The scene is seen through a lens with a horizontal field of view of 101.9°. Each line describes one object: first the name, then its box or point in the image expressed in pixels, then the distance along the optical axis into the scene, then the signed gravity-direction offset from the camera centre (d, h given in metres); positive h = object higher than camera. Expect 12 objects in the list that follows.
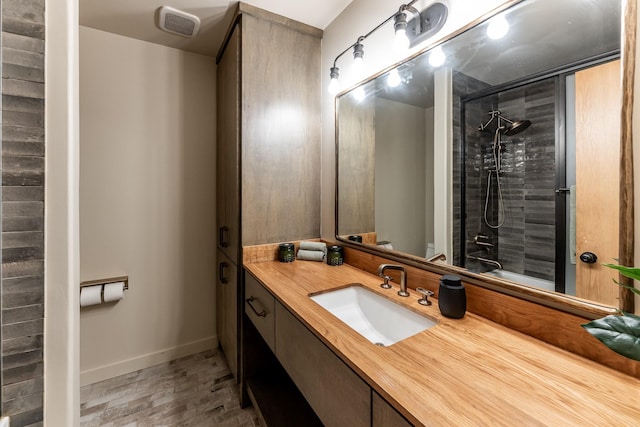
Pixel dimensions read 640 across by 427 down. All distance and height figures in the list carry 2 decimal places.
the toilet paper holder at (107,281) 1.76 -0.48
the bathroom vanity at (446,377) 0.50 -0.38
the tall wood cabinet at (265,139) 1.58 +0.48
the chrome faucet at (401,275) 1.11 -0.27
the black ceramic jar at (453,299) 0.88 -0.29
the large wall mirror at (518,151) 0.70 +0.21
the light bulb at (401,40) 1.12 +0.76
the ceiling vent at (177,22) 1.62 +1.25
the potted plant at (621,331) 0.44 -0.21
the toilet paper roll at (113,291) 1.78 -0.54
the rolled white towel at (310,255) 1.64 -0.27
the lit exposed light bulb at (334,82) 1.57 +0.81
